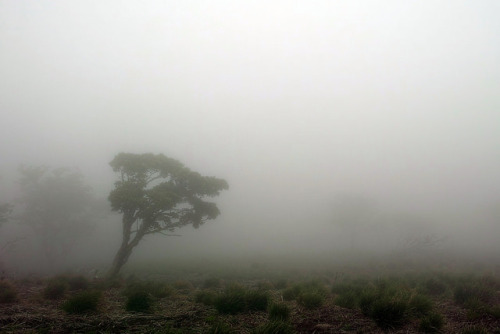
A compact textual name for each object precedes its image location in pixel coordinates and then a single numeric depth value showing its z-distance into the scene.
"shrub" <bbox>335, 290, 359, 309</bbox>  8.52
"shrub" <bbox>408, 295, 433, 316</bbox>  7.54
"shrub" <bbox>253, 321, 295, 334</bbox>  5.71
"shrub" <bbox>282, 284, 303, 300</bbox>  10.39
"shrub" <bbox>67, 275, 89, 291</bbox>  13.47
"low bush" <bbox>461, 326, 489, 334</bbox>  5.77
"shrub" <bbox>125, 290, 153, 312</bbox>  8.09
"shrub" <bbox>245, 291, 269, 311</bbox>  8.20
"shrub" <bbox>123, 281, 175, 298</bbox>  10.66
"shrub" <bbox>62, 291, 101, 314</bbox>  7.66
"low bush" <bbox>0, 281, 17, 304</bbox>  9.34
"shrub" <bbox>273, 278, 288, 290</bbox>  14.56
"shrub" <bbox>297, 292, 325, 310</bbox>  8.57
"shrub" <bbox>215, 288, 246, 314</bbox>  7.84
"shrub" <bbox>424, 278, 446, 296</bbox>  12.55
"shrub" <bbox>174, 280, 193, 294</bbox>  13.59
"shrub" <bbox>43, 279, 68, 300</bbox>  10.66
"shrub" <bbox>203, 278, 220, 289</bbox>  15.91
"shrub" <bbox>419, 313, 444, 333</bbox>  6.35
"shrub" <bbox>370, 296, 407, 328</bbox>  6.67
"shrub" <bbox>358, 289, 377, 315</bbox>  7.58
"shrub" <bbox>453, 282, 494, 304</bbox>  10.07
